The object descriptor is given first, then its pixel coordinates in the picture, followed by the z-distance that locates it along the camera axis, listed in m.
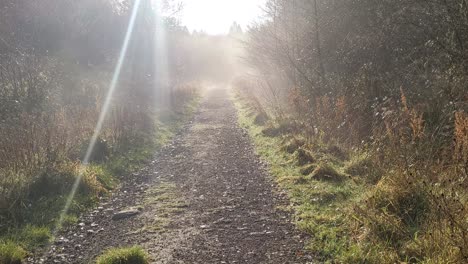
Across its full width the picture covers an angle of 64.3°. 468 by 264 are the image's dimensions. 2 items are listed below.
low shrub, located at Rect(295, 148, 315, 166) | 8.28
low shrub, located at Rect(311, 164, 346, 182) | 7.01
